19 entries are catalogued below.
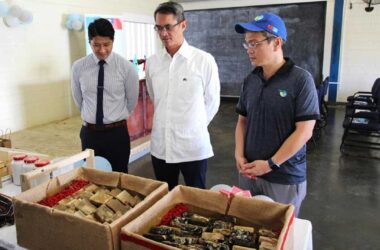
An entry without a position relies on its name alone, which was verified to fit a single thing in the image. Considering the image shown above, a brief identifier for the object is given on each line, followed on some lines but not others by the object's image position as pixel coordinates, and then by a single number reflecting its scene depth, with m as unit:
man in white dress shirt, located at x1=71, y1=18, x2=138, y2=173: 2.20
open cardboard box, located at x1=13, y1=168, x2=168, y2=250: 0.97
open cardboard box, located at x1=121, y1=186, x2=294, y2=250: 0.93
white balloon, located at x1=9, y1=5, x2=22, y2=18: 3.92
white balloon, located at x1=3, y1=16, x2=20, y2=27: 3.99
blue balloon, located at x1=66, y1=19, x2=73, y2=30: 4.89
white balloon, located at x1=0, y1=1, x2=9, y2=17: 3.76
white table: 1.13
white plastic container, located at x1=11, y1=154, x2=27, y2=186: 1.59
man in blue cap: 1.50
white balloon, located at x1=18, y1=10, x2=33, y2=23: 4.01
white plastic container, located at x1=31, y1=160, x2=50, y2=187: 1.38
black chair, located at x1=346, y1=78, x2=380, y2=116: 5.07
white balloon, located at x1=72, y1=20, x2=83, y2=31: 4.90
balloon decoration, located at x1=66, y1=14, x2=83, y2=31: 4.89
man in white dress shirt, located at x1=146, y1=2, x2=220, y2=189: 1.92
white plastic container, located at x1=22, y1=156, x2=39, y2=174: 1.55
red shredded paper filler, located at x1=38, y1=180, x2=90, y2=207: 1.22
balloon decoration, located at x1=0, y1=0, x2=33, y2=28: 3.86
